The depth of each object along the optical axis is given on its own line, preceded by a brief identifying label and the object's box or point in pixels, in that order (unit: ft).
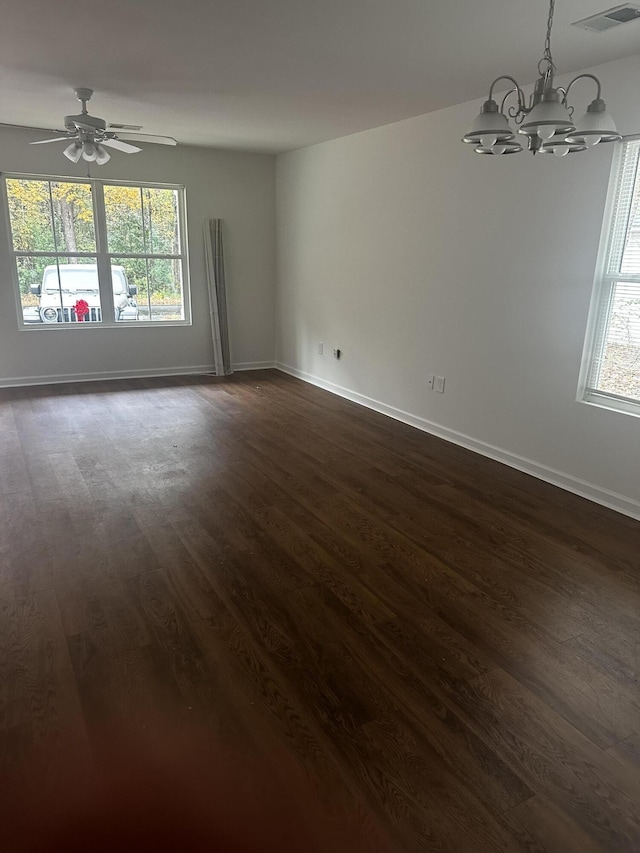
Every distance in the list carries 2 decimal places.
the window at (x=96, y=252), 20.01
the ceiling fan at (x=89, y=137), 13.61
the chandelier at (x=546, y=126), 6.04
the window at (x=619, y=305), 10.89
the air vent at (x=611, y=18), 8.41
